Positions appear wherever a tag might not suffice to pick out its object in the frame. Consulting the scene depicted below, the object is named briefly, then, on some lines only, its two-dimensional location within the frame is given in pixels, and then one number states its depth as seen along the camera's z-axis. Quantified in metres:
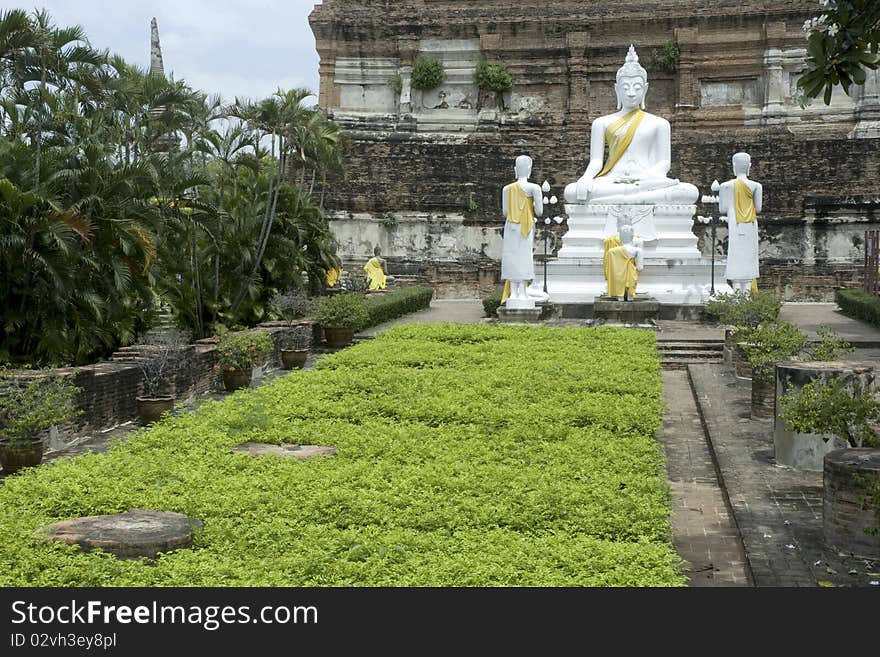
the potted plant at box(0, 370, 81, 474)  8.57
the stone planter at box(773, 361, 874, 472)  8.29
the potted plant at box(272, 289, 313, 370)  14.71
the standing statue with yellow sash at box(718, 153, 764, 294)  19.48
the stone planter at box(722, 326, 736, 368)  14.40
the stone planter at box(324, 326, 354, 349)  16.42
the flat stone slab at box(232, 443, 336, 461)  7.98
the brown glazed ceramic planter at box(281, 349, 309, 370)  14.66
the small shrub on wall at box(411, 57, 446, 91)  34.94
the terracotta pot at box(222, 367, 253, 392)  12.80
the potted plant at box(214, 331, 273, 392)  12.66
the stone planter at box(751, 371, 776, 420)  10.47
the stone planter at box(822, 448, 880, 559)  6.05
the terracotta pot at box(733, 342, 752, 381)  12.90
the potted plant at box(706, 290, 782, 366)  13.59
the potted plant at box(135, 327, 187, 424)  10.70
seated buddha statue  23.05
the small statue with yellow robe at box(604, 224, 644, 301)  17.89
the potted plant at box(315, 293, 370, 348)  16.28
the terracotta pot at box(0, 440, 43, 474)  8.59
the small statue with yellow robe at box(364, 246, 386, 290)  26.22
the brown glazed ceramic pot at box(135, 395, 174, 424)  10.68
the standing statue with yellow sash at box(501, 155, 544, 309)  18.70
